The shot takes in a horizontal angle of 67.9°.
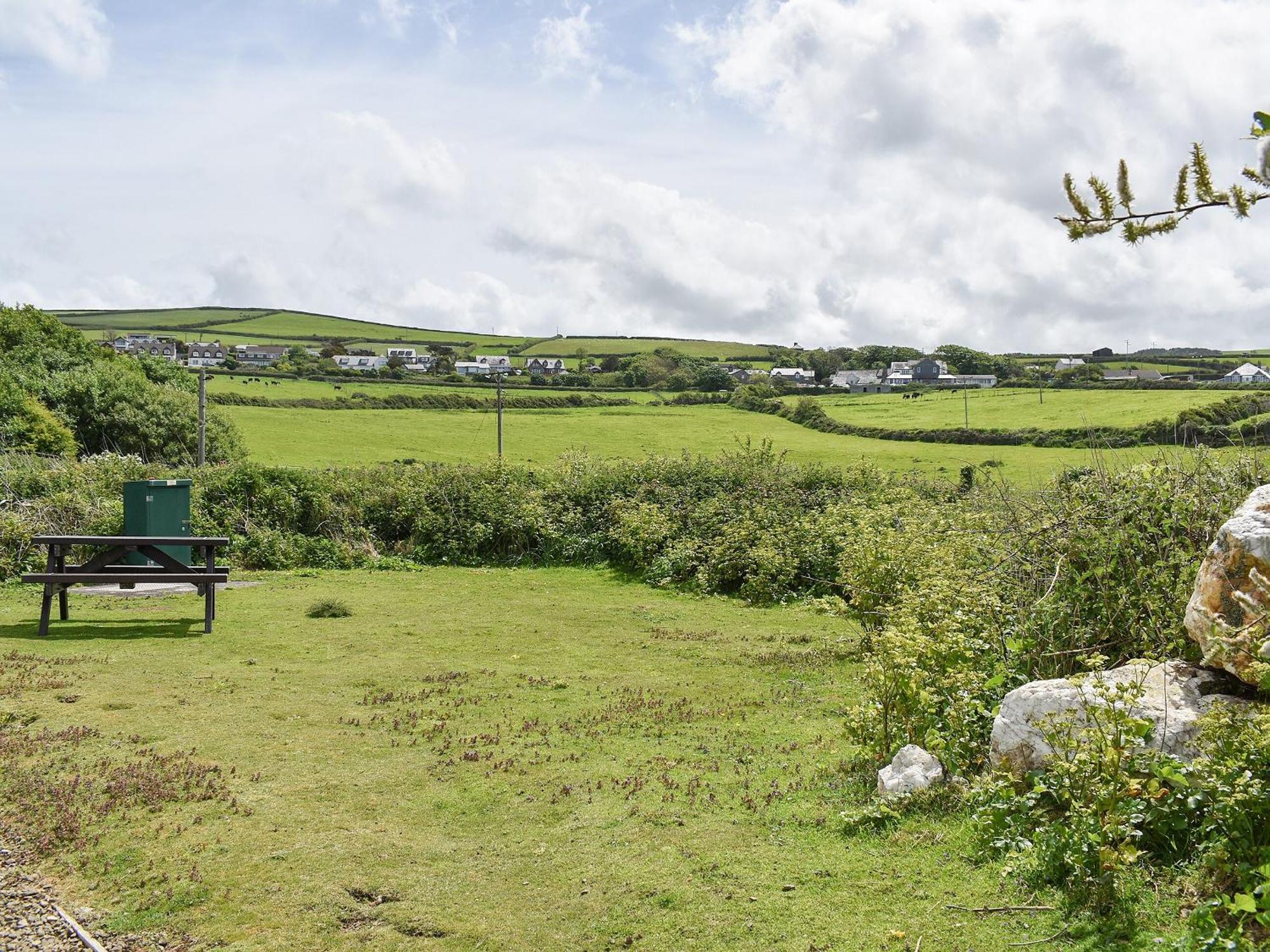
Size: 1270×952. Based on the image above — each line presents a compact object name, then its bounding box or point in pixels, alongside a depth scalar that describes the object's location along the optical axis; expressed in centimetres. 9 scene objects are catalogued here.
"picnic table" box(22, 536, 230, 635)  1319
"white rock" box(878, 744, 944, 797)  657
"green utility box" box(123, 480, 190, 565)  1705
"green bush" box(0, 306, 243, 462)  3631
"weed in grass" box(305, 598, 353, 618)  1562
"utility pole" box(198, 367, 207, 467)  3159
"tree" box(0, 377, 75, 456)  3181
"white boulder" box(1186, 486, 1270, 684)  533
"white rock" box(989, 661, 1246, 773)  553
